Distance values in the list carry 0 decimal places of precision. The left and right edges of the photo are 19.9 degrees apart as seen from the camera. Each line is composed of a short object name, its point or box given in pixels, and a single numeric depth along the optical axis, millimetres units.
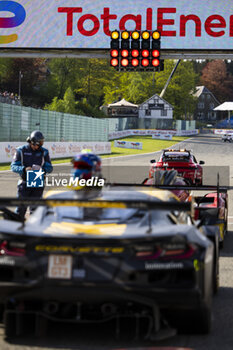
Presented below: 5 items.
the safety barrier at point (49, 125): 37719
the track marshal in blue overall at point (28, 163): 10562
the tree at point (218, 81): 187350
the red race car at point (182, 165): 19734
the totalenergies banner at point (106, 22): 34469
